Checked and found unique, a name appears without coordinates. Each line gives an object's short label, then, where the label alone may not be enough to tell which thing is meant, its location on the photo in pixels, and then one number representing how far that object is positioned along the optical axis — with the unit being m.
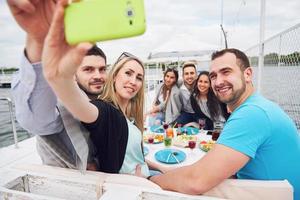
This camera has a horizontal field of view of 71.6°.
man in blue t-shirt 1.03
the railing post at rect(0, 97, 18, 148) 2.73
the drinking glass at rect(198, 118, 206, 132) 3.11
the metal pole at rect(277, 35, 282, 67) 2.79
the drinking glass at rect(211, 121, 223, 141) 2.50
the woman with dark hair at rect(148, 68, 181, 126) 3.83
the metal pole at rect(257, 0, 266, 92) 3.52
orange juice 2.65
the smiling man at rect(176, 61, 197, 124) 3.76
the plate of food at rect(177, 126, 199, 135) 2.85
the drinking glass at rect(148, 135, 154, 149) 2.48
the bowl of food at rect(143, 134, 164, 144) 2.50
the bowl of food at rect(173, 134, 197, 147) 2.39
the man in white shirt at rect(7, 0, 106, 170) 0.56
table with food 1.98
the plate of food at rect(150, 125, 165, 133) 3.01
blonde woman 0.53
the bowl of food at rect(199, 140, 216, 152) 2.21
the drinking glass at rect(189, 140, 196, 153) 2.21
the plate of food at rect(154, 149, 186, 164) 1.93
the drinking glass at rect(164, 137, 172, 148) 2.36
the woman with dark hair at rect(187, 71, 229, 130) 3.33
